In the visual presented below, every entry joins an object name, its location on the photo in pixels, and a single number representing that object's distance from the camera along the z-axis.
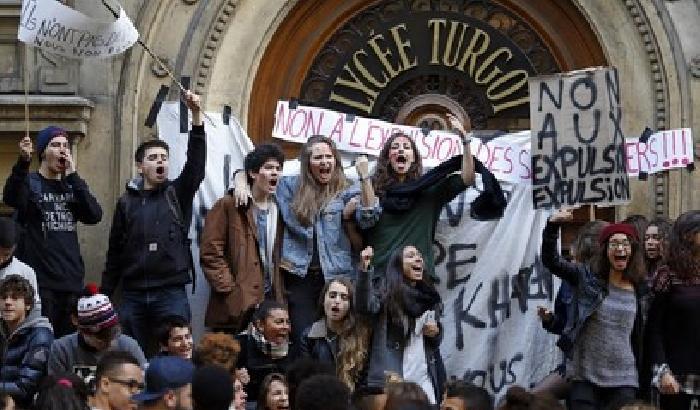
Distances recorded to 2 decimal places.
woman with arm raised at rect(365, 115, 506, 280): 12.66
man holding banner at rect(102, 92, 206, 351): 12.57
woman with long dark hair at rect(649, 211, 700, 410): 11.61
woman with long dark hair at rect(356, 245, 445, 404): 12.16
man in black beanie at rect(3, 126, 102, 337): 12.61
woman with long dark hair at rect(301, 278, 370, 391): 12.10
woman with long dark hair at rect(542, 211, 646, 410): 11.79
